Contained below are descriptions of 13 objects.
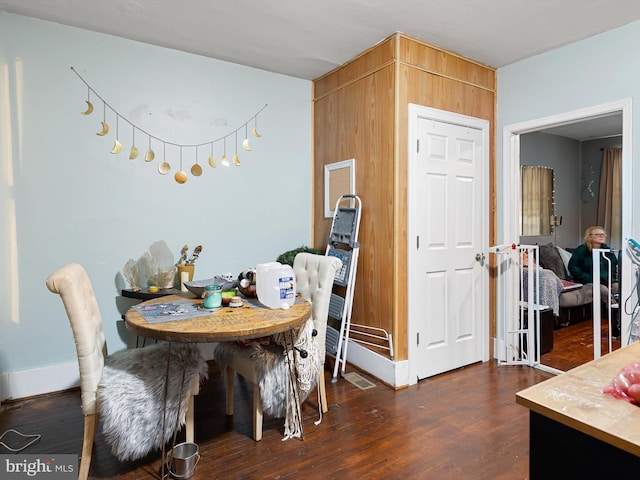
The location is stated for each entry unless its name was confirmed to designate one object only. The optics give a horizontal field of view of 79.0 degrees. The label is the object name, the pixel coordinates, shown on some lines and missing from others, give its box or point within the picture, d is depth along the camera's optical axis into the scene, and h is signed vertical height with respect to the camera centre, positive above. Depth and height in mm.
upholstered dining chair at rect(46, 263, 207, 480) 1733 -702
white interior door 2912 -108
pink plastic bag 923 -389
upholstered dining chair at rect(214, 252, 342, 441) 2256 -573
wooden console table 806 -442
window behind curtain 5746 +418
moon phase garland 2842 +713
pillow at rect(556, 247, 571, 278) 5438 -420
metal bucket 1809 -1085
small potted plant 2924 -266
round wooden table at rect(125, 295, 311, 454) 1661 -433
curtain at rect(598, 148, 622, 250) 6156 +495
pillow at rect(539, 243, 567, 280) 5158 -456
